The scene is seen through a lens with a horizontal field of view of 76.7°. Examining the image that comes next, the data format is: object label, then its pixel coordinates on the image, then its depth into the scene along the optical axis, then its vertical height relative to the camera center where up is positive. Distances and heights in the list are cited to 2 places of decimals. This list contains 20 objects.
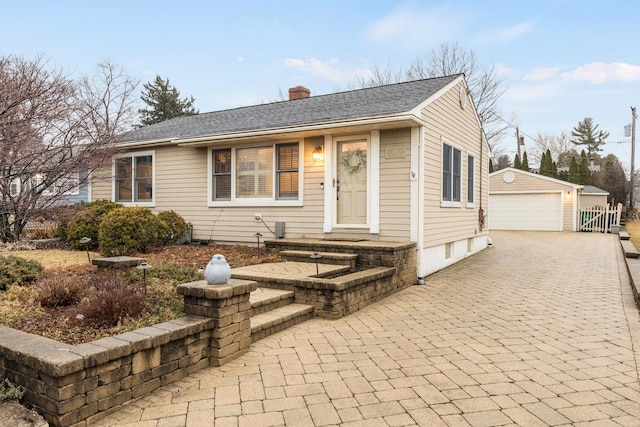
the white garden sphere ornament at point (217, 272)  3.66 -0.57
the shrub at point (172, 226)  9.15 -0.36
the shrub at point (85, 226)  9.08 -0.38
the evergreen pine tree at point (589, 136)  47.56 +9.14
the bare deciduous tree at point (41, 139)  7.46 +1.52
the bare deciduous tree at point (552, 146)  43.16 +7.36
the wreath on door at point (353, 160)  7.98 +1.02
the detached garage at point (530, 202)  20.12 +0.53
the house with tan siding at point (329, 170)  7.54 +0.90
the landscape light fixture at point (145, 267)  4.32 -0.61
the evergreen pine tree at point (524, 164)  31.46 +3.81
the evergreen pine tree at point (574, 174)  28.81 +2.77
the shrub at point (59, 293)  4.09 -0.87
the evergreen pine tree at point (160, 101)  31.85 +8.64
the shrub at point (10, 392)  2.58 -1.19
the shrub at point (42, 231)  10.19 -0.56
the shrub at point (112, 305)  3.57 -0.87
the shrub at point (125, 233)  7.91 -0.46
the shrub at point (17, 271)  4.81 -0.78
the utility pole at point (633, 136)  25.67 +4.98
